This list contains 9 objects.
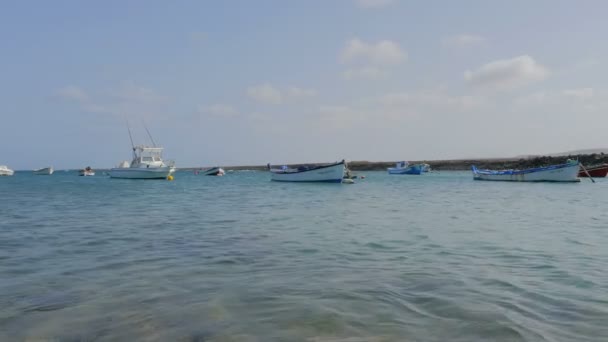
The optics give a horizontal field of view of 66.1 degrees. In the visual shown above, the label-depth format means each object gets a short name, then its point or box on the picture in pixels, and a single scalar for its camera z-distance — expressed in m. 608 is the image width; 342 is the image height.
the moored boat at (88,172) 107.31
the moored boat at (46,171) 128.68
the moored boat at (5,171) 108.24
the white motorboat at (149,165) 57.88
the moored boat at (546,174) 42.94
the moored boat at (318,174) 45.75
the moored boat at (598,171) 51.53
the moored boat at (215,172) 96.20
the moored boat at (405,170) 84.19
